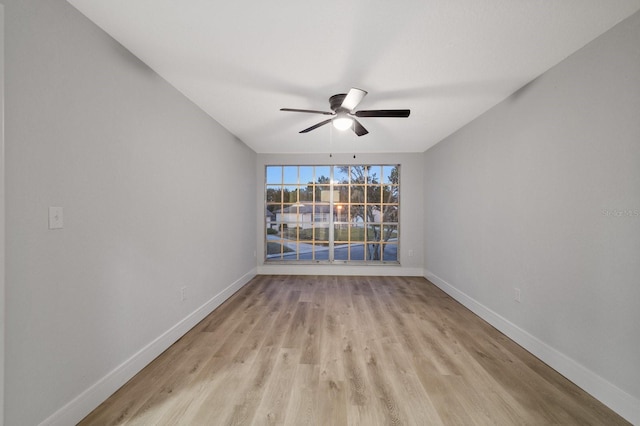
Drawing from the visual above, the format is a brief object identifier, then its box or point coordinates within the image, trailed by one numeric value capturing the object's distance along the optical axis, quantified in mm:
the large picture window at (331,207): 5191
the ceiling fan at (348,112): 2201
